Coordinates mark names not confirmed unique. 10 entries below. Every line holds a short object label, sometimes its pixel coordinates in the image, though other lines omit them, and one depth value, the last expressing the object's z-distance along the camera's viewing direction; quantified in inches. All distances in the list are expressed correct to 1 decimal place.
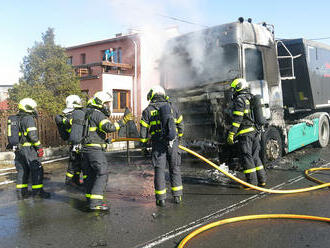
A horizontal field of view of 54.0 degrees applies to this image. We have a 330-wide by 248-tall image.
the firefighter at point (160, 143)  195.8
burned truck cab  279.6
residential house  750.5
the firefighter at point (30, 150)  227.1
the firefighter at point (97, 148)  188.9
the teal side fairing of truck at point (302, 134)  341.1
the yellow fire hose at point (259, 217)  150.4
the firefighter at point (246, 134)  229.0
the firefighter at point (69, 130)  254.5
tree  547.2
